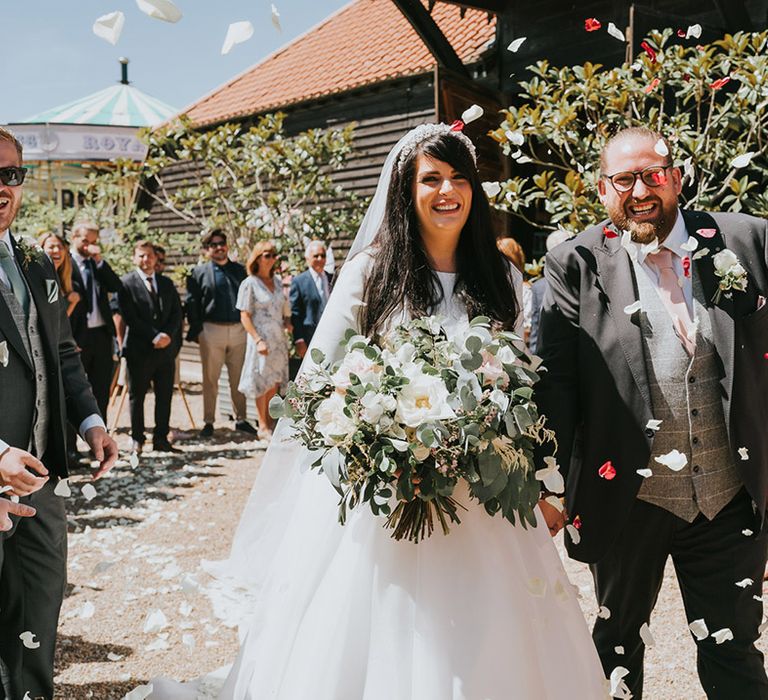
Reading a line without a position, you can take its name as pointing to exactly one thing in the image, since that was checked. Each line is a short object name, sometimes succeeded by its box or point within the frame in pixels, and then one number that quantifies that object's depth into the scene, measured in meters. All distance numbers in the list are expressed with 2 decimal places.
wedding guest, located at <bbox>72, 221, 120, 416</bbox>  8.20
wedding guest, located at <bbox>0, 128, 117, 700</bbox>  2.78
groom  2.68
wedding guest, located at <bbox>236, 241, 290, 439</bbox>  8.91
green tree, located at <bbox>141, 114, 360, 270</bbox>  11.01
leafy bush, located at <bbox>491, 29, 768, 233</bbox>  5.55
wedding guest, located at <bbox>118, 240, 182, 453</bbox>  8.56
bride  2.43
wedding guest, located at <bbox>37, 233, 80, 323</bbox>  7.18
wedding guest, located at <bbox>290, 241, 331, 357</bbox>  9.00
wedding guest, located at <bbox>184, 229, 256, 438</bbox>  9.51
